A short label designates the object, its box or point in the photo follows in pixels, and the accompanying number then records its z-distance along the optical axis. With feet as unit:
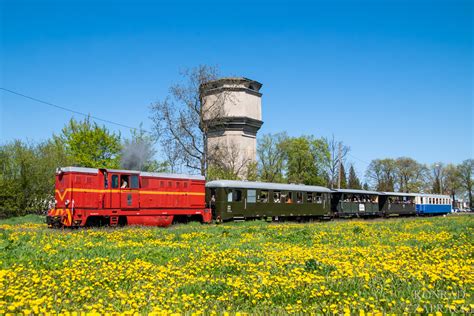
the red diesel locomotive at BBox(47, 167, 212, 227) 77.41
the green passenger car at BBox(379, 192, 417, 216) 165.53
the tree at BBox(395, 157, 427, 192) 348.59
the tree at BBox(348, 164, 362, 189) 317.93
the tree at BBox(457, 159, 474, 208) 344.47
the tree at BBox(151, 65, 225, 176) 158.61
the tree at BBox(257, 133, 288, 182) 256.52
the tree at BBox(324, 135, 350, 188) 265.54
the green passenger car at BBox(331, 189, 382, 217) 140.77
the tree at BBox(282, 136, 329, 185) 273.54
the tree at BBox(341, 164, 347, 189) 304.61
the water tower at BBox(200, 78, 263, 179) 180.04
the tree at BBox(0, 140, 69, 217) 119.03
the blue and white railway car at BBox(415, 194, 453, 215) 187.52
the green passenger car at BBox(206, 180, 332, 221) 102.37
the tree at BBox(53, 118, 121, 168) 147.54
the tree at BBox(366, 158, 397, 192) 346.74
